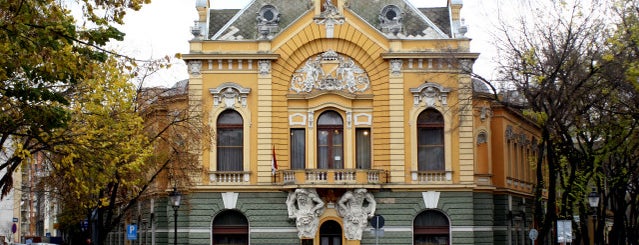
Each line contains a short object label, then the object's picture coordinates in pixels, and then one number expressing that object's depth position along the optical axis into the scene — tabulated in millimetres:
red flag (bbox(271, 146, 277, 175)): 48844
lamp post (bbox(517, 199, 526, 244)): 56094
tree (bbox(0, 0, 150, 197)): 20203
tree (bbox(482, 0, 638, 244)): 36969
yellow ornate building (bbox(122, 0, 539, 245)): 48812
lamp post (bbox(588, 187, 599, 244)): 41375
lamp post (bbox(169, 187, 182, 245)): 42969
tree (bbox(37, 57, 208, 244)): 26422
